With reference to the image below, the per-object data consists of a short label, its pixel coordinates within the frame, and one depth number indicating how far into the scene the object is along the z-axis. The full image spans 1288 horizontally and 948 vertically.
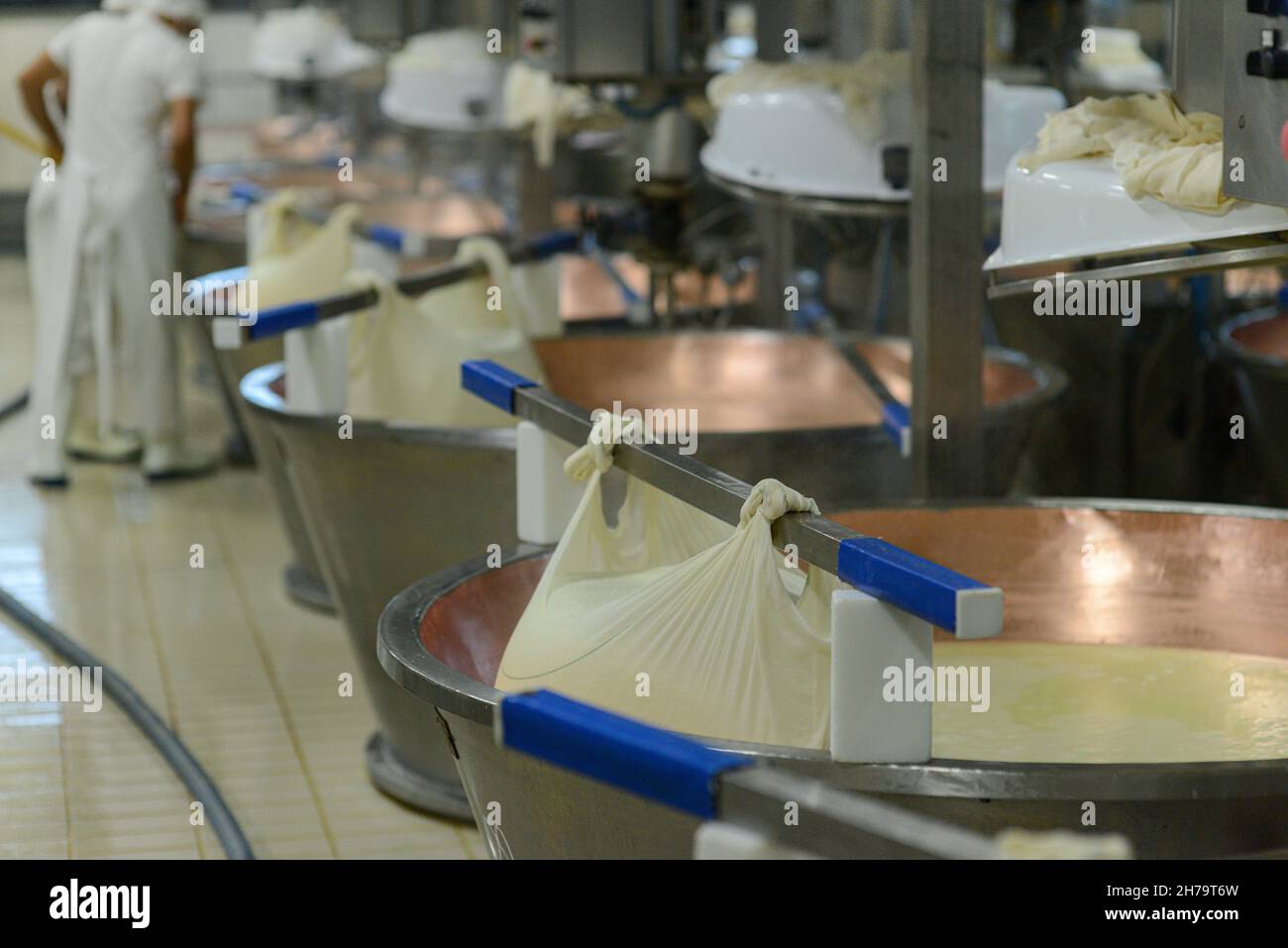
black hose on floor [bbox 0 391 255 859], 3.08
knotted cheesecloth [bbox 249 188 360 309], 4.40
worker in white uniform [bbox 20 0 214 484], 5.43
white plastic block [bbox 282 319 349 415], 3.53
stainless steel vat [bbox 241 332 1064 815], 3.04
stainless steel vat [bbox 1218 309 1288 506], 3.59
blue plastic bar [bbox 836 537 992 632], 1.50
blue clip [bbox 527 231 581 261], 4.13
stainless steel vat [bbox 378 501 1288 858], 1.64
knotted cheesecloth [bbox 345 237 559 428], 3.46
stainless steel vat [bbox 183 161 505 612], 4.60
